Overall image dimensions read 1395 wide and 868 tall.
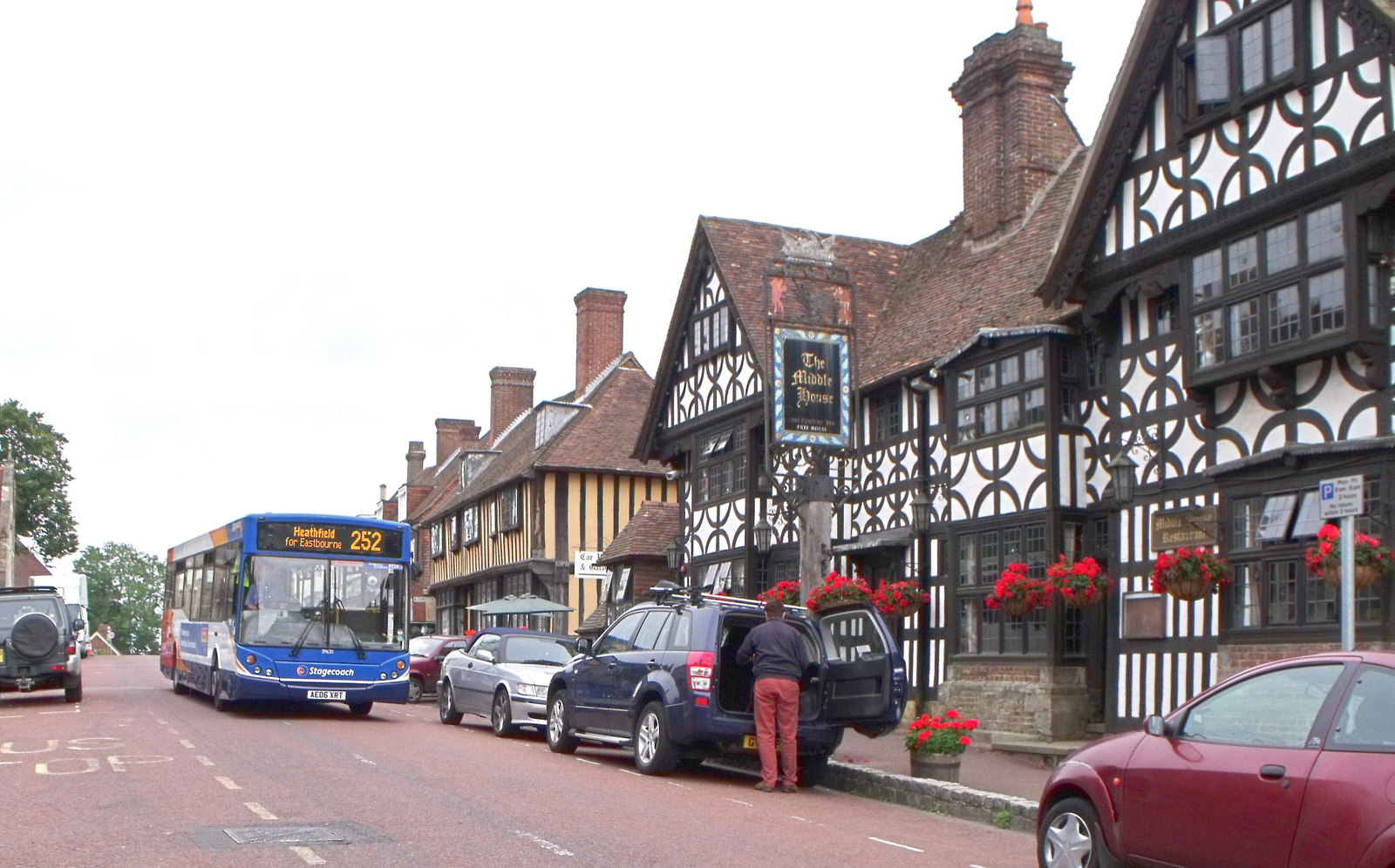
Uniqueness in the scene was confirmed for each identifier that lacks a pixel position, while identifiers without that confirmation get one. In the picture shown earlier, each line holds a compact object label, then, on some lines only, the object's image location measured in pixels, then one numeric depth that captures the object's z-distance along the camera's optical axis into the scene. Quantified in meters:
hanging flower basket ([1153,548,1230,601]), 16.23
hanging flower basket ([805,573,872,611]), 18.67
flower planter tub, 13.67
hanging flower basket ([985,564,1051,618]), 18.50
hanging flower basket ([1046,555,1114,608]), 17.97
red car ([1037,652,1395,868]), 6.88
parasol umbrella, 34.62
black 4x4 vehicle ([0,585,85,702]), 24.09
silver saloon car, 19.67
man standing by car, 14.03
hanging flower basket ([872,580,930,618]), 21.89
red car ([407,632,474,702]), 30.56
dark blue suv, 14.27
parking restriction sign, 10.02
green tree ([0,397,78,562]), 72.62
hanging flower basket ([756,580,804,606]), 23.03
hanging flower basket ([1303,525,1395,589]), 13.94
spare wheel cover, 24.11
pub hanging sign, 20.19
